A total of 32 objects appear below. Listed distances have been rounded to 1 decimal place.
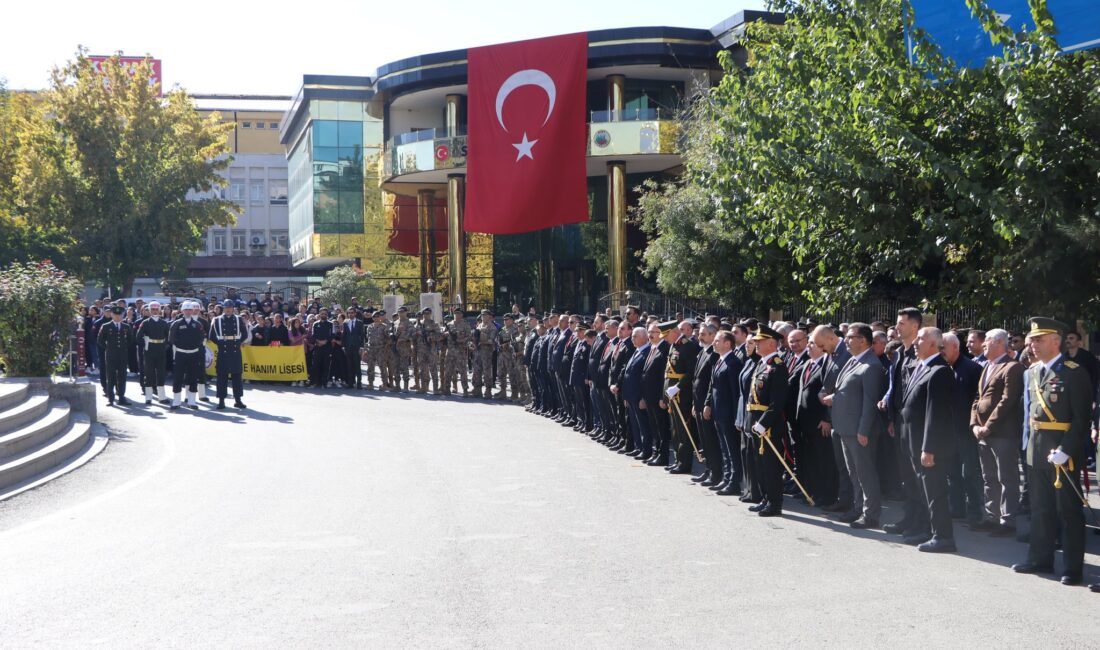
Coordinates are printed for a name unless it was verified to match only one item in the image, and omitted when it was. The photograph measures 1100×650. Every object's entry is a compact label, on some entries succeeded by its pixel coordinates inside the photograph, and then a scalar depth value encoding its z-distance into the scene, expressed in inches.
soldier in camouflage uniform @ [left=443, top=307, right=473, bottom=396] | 929.5
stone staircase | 469.4
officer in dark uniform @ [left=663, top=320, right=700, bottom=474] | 509.0
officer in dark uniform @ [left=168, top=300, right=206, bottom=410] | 796.0
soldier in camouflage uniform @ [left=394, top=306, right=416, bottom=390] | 977.5
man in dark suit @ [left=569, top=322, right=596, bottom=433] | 679.7
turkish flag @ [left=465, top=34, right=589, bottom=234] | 1375.5
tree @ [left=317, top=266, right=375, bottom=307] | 1796.3
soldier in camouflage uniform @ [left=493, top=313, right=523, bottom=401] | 896.3
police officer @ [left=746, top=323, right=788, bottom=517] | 402.3
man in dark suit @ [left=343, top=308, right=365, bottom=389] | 1003.3
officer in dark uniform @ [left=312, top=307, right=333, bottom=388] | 1006.2
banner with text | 1029.8
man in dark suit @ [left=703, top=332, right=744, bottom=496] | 446.0
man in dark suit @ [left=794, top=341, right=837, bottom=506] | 423.8
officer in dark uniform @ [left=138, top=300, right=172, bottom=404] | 819.4
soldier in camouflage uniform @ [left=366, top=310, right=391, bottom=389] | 989.2
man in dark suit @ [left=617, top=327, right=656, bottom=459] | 555.5
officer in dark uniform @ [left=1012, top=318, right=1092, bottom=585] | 296.2
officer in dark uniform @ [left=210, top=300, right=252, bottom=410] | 803.4
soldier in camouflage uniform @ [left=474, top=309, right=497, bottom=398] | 914.1
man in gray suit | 374.9
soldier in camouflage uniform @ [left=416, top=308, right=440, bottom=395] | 954.7
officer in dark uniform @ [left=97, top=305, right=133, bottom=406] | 812.0
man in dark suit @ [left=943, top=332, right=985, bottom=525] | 384.8
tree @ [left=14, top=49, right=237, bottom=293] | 1791.3
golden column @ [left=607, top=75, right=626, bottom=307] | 1551.4
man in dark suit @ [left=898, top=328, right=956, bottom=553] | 339.9
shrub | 689.6
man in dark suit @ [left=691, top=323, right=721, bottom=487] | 467.5
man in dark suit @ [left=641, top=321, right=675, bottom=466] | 536.1
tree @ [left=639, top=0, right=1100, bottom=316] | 434.0
